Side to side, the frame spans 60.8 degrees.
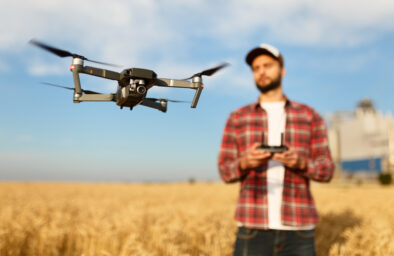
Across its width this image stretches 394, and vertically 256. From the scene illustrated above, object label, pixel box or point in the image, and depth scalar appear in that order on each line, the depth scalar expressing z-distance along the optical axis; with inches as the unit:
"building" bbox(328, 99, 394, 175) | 1929.1
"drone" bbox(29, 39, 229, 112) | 19.8
